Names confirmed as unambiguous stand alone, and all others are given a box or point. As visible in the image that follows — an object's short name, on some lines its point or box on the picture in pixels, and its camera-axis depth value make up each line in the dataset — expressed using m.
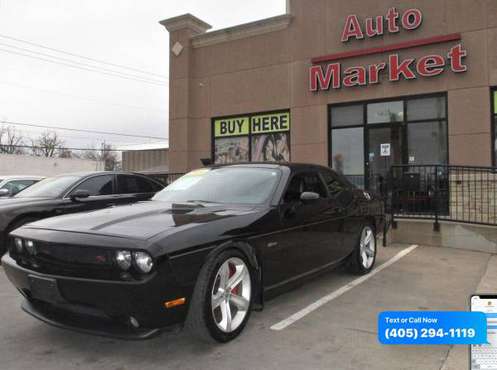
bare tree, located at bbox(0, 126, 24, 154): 68.18
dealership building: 11.43
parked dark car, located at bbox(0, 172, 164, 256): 7.00
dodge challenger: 3.20
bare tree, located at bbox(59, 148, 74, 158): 73.50
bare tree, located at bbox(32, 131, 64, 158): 72.76
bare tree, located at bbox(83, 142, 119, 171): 72.00
